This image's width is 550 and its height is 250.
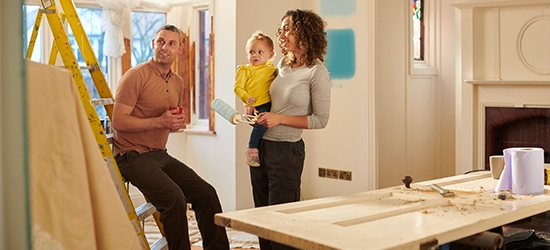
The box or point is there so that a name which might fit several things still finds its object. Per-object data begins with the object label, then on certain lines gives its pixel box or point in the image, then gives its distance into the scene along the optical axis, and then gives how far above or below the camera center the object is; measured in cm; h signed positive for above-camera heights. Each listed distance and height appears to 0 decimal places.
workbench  162 -27
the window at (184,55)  531 +68
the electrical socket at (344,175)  541 -41
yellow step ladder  271 +25
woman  284 +10
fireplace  527 +46
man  296 -9
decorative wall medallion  522 +73
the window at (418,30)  662 +108
